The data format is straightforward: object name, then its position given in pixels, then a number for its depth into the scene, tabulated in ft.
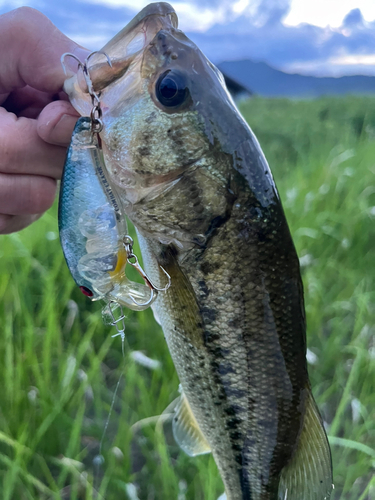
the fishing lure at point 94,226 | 0.42
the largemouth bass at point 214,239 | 0.44
